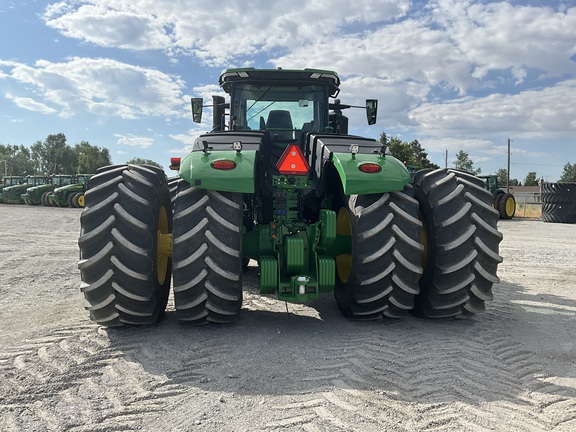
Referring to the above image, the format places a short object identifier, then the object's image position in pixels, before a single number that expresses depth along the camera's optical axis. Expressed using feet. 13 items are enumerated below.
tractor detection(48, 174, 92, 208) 96.53
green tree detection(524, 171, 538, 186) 299.17
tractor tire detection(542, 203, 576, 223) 67.21
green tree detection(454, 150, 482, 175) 264.07
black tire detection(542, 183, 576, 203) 66.80
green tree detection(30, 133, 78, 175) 323.57
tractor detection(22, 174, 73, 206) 109.50
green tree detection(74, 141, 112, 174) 300.40
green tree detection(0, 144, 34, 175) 335.26
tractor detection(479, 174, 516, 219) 72.62
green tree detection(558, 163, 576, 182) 306.76
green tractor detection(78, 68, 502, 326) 12.86
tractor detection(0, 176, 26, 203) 132.72
